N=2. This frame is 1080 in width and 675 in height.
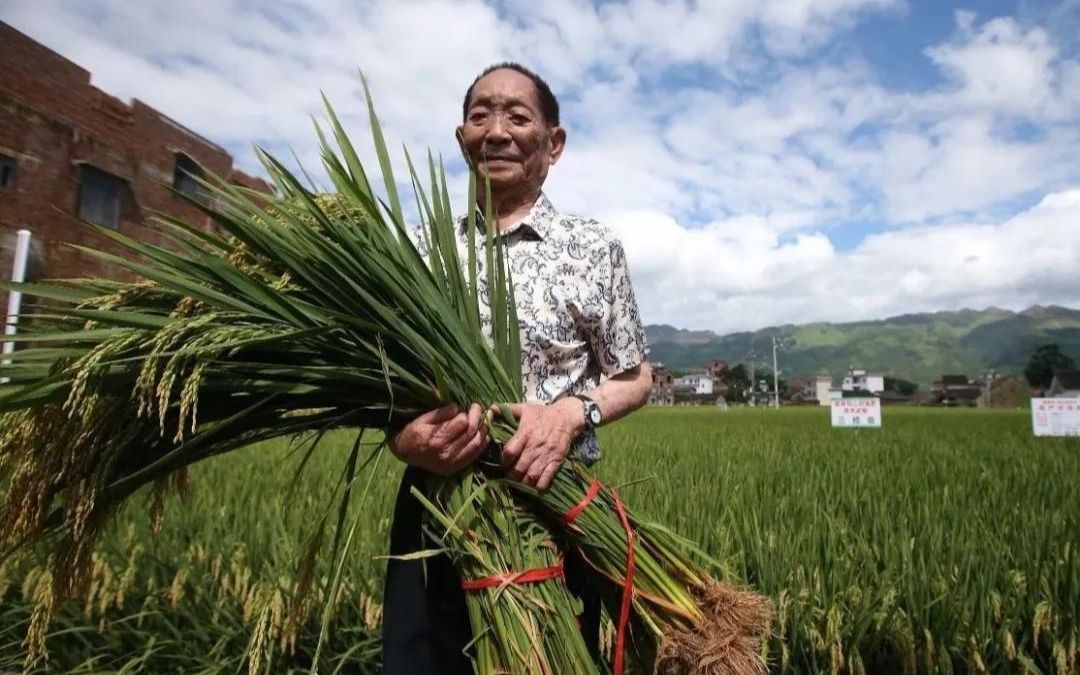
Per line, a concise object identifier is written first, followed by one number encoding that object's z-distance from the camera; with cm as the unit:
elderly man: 120
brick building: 1036
